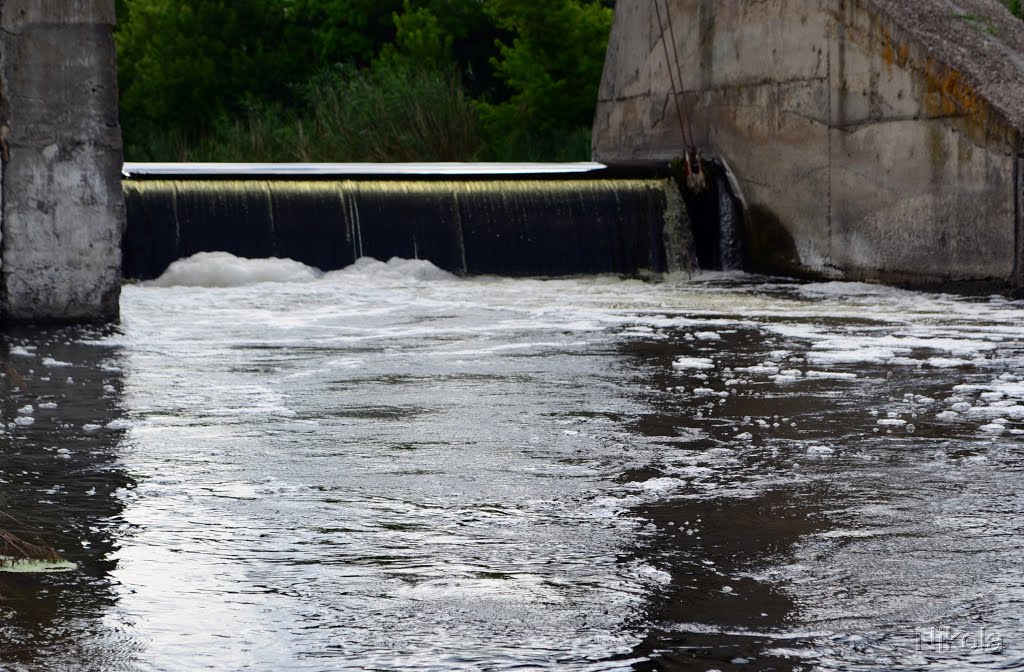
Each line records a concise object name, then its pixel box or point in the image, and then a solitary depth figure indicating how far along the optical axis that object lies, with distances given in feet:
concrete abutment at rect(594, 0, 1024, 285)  74.23
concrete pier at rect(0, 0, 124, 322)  60.70
